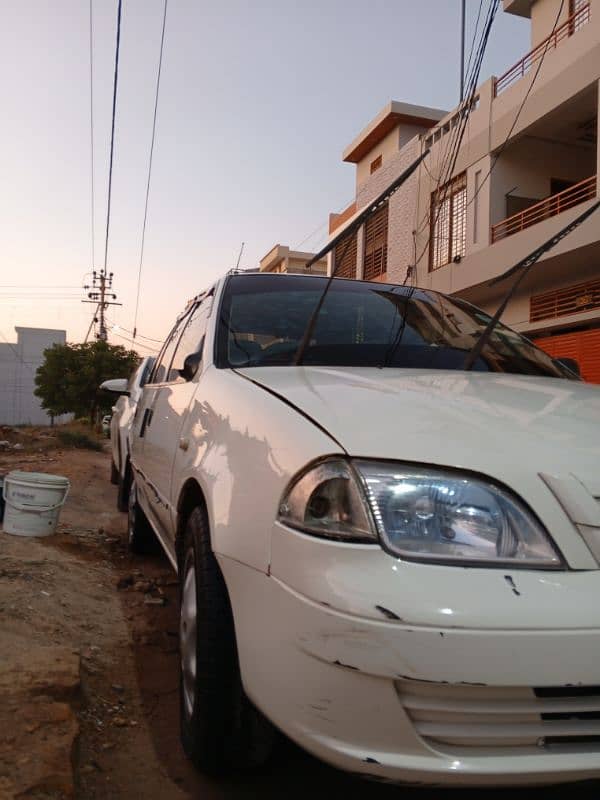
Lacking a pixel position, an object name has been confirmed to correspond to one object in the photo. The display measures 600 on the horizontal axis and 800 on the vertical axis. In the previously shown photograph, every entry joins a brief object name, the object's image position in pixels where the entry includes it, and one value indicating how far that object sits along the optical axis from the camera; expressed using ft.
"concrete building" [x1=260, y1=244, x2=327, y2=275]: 117.32
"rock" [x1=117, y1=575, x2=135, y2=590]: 13.93
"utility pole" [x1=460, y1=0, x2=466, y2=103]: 23.80
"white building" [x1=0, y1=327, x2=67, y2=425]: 236.84
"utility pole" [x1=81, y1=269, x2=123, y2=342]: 162.09
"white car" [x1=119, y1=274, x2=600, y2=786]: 4.44
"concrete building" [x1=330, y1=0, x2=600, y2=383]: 41.55
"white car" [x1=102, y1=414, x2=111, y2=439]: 78.70
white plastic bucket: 16.24
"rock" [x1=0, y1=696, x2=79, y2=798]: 5.90
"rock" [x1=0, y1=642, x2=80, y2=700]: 7.66
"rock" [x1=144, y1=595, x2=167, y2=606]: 12.99
